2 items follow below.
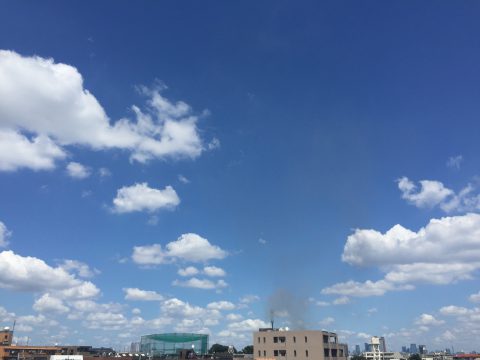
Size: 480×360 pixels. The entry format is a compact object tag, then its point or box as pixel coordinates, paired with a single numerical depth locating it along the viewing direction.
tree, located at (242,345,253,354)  191.80
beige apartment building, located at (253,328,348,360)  116.12
